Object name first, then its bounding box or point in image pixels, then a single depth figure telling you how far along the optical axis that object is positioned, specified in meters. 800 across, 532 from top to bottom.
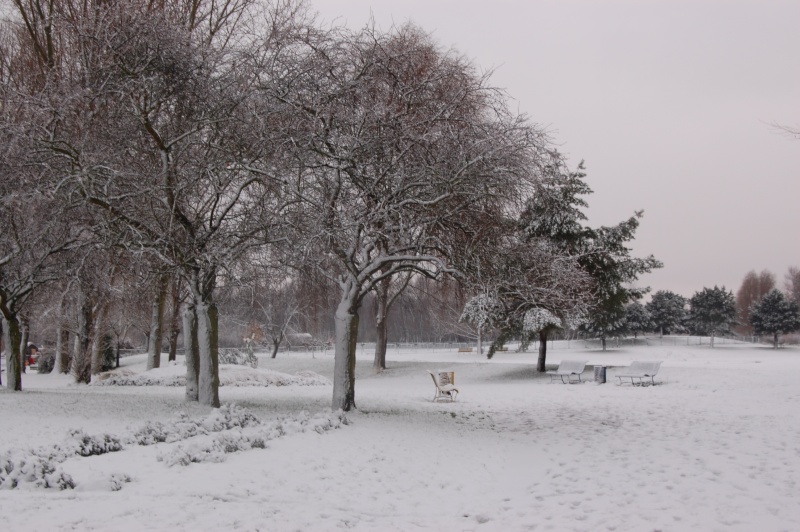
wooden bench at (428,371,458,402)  19.57
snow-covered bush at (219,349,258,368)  32.47
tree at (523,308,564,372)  27.53
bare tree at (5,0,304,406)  13.05
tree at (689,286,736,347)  59.78
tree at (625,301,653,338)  53.28
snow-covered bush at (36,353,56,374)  38.81
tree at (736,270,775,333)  83.50
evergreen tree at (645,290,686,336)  59.22
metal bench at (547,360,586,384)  26.86
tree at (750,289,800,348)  56.91
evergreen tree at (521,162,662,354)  29.61
